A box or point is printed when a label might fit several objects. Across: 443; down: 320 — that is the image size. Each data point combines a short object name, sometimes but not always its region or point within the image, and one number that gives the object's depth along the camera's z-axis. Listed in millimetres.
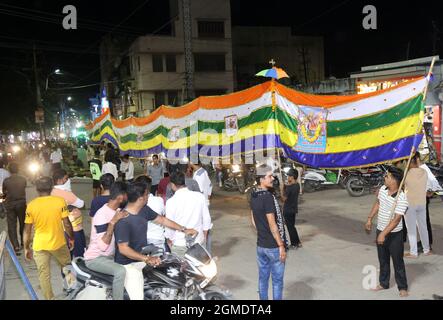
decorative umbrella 8217
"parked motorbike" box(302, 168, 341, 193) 14594
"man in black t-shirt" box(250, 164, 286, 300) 5004
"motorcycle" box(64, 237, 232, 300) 4539
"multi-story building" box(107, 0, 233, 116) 43375
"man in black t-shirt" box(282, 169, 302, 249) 8320
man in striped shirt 5668
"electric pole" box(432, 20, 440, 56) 29828
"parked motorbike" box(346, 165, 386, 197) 13484
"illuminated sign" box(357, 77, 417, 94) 18375
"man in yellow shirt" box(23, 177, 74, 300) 5500
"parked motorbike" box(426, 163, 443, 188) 12477
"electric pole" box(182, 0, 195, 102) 28259
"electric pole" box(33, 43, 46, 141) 26898
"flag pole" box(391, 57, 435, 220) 5656
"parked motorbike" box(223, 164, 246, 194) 15609
